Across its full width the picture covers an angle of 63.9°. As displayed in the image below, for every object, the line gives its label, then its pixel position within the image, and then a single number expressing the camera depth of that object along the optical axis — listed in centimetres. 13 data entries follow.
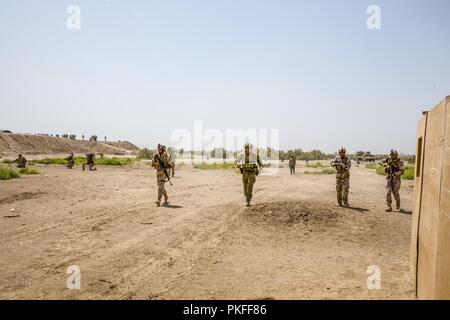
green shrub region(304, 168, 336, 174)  3387
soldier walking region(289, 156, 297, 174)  3194
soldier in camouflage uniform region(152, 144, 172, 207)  1221
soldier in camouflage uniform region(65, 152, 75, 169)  3087
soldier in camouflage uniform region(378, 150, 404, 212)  1198
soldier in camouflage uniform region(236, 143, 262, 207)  1169
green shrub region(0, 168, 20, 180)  1952
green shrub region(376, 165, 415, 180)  2712
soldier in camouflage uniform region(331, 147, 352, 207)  1260
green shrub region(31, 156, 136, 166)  3844
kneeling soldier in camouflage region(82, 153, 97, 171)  2960
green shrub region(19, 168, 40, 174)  2329
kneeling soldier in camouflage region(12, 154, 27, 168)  2755
